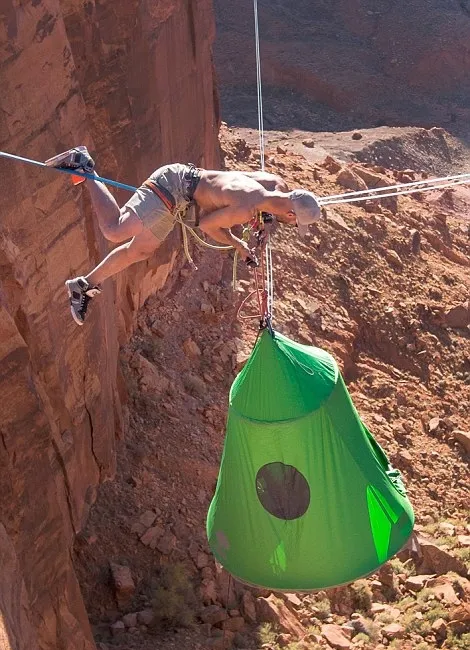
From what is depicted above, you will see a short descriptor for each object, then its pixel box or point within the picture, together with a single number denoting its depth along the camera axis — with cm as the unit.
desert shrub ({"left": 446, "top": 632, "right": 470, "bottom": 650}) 1212
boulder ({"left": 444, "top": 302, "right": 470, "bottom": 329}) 1736
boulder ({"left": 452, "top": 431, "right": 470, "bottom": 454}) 1532
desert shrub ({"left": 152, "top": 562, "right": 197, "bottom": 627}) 1126
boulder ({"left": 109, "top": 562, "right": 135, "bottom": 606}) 1145
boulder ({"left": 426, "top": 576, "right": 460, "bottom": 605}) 1258
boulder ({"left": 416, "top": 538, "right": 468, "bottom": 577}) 1327
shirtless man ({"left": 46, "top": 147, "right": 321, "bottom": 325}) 858
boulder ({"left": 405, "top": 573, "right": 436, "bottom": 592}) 1294
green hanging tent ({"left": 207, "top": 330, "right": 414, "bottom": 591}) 833
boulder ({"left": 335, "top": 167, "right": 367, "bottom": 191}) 1869
